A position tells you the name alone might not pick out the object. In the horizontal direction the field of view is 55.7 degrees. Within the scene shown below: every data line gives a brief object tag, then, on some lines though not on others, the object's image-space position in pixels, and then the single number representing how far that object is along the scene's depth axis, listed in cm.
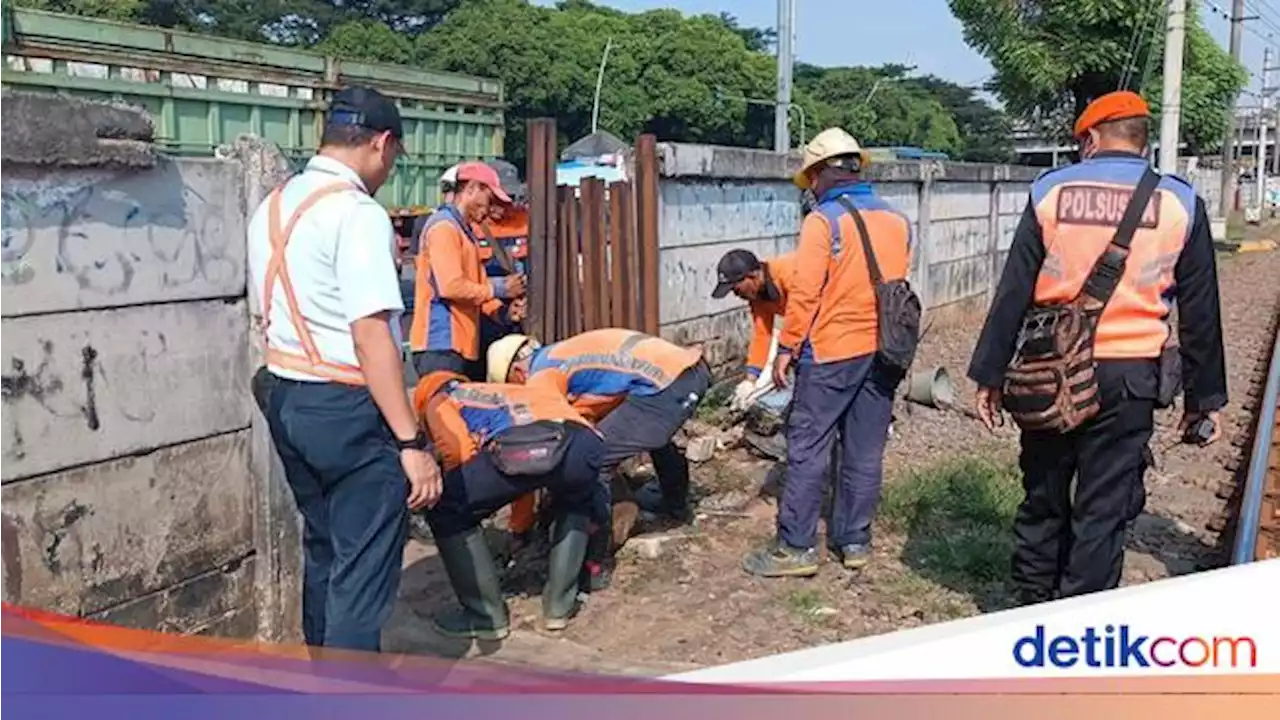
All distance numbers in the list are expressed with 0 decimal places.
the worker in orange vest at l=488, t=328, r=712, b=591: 502
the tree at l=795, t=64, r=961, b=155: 6919
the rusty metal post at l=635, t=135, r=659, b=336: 744
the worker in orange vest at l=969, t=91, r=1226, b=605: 381
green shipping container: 1277
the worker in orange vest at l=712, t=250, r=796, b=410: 603
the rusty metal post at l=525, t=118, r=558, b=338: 659
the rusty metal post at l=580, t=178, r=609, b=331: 692
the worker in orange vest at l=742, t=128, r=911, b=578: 516
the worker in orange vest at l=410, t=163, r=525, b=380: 579
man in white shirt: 333
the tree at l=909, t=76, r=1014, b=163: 7956
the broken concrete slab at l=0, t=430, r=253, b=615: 336
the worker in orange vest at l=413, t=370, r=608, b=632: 433
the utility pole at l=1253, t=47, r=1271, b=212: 5944
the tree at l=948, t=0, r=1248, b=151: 2755
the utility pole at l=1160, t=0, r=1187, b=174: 1505
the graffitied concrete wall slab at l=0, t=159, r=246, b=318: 329
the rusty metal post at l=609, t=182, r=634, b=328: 721
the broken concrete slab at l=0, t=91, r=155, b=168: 322
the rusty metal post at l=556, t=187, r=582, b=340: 684
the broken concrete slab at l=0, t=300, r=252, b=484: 331
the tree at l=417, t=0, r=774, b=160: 5050
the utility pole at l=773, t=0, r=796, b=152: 2106
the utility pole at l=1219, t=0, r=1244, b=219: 3866
